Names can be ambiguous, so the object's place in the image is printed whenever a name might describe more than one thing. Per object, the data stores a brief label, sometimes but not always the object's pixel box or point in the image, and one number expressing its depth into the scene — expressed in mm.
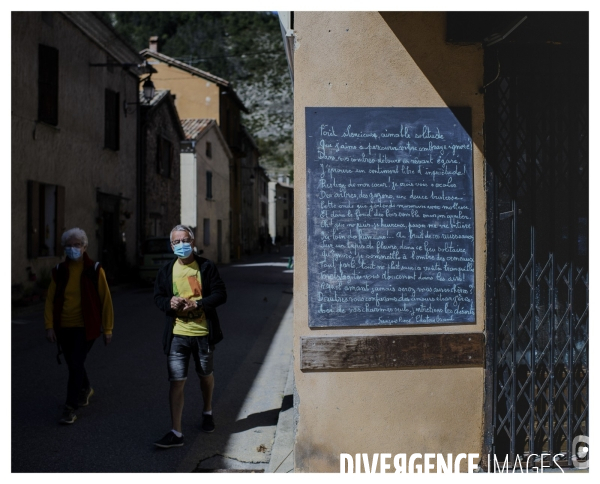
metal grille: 4238
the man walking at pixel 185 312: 4863
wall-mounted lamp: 18719
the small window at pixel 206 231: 33094
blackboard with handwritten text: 4078
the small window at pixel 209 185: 33312
